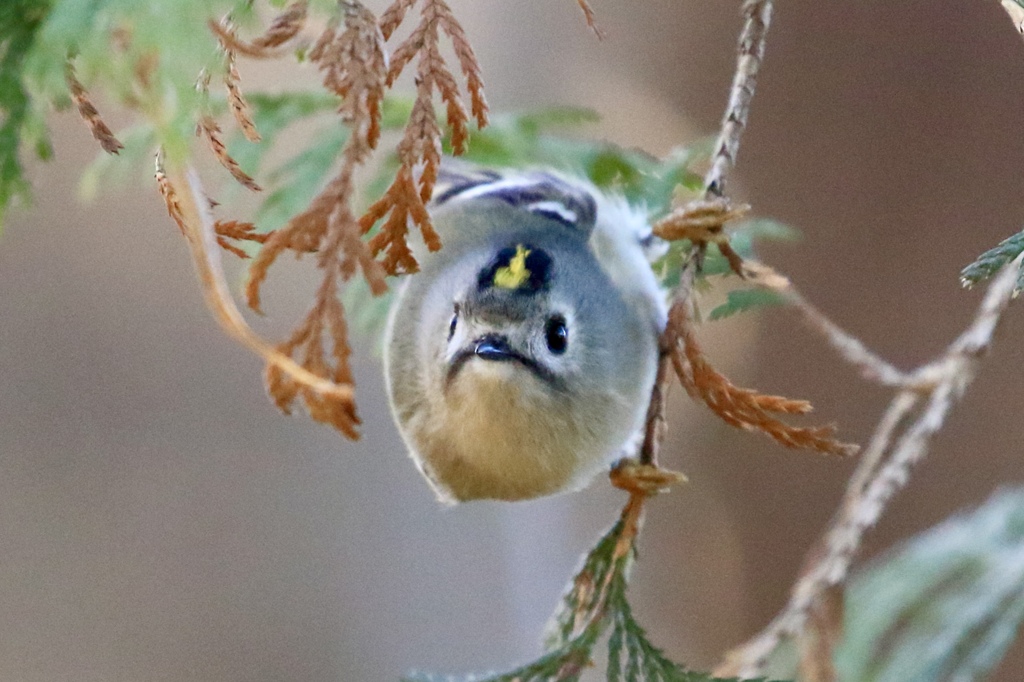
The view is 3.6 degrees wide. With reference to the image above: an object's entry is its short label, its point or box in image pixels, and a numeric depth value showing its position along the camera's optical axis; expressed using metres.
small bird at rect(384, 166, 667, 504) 1.99
